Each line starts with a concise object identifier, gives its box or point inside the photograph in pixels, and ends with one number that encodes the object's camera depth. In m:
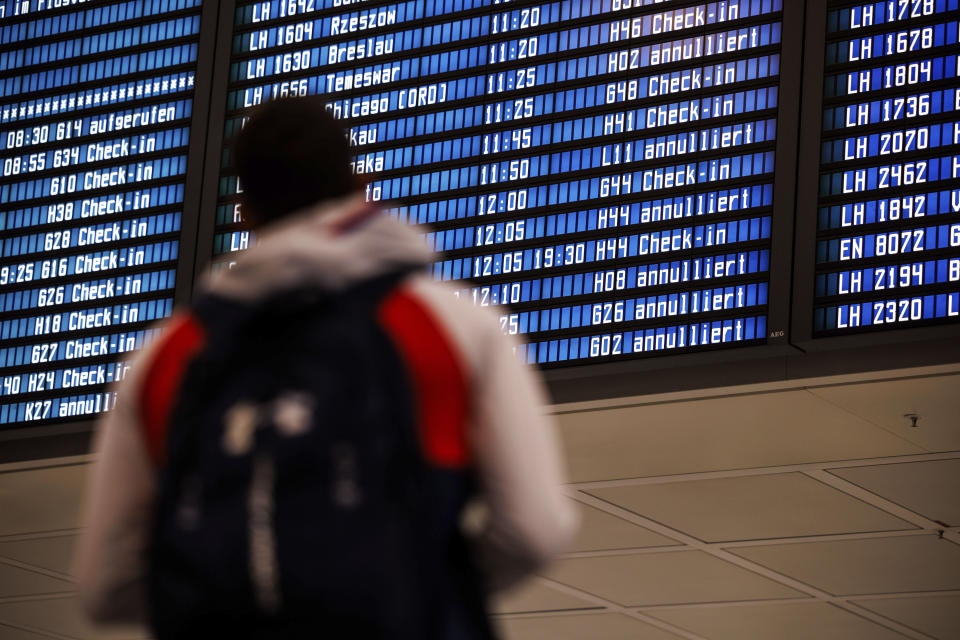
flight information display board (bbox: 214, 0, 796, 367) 7.16
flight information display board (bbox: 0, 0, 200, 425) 8.62
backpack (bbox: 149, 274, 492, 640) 2.52
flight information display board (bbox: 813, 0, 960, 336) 6.72
